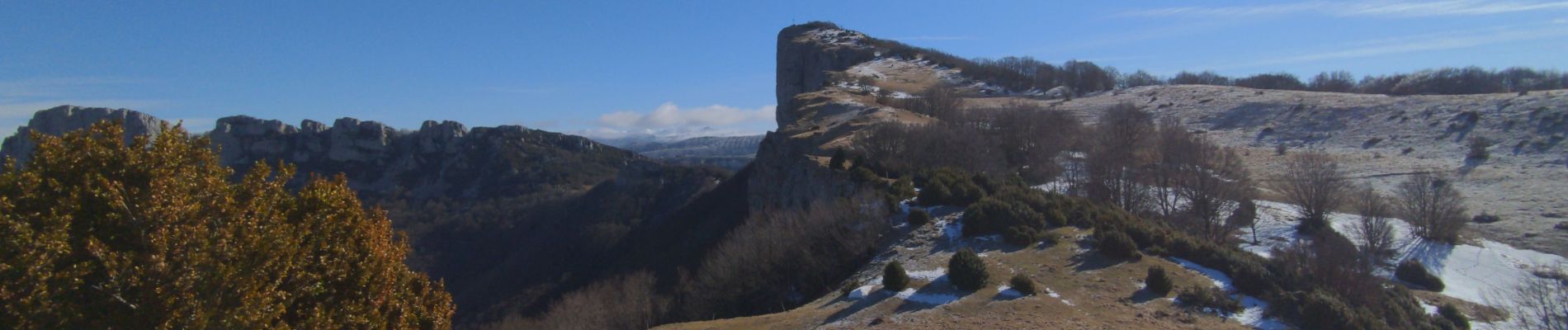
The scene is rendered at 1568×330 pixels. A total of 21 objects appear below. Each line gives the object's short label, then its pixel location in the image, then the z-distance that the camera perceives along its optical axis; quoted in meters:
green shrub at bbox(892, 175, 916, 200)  27.14
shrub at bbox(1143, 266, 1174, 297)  17.39
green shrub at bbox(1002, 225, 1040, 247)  21.47
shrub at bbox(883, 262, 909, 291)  17.16
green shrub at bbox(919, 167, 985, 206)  25.97
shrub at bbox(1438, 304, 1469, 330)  20.17
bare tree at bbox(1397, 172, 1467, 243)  35.34
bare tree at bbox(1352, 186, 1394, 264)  32.47
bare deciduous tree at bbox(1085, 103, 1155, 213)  34.47
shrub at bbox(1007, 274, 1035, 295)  16.64
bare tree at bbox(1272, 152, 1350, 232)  37.00
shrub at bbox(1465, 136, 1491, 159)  49.56
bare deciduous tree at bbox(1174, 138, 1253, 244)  32.84
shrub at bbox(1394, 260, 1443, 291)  28.11
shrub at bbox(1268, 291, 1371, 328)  15.81
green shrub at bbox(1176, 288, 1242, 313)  16.64
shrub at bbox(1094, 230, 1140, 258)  20.12
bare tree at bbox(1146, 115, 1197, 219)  35.56
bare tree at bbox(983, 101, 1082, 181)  40.84
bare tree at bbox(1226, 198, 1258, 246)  35.44
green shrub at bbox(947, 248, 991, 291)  16.94
